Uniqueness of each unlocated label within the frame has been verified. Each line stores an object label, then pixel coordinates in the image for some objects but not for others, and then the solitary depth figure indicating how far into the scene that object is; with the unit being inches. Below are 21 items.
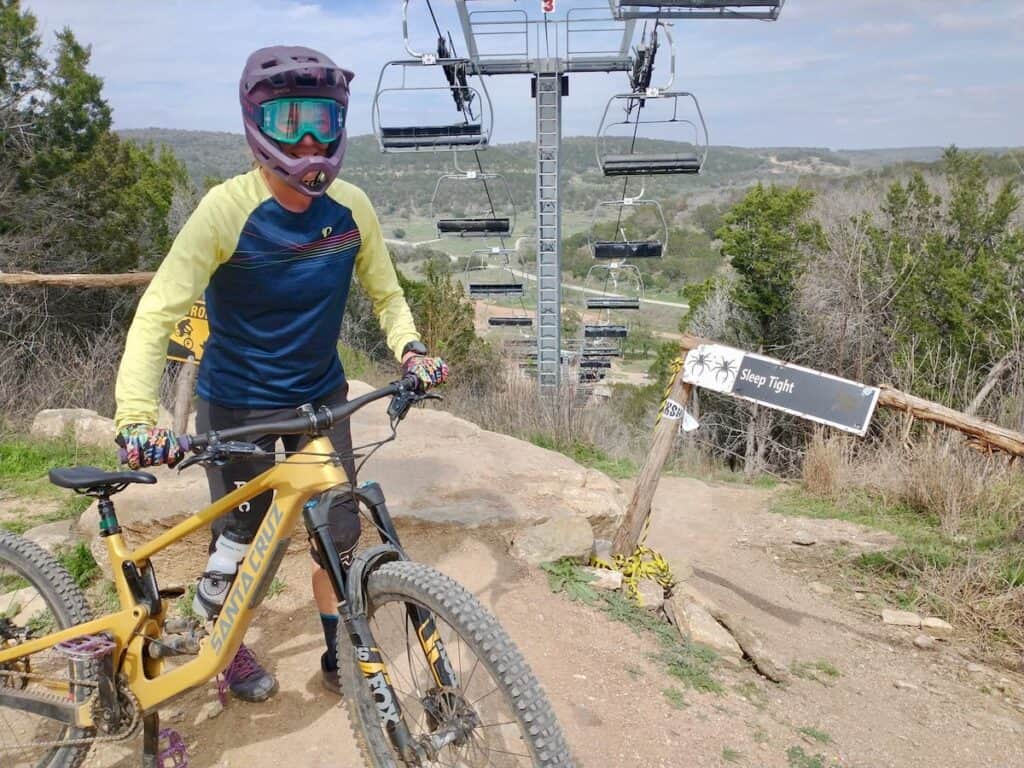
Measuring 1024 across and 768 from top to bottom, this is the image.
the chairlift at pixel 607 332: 633.6
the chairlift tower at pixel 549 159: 631.8
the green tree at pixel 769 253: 737.6
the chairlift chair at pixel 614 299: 588.6
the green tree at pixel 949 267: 569.3
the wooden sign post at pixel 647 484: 167.5
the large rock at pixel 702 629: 138.6
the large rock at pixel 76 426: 230.5
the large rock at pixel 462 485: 148.5
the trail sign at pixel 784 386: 152.8
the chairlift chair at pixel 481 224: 550.9
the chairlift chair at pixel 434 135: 466.9
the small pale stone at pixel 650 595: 148.3
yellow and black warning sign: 159.3
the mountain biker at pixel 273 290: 80.2
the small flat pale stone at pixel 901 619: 170.4
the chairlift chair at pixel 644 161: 455.8
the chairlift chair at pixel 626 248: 540.3
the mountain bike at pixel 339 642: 72.3
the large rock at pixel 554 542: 151.0
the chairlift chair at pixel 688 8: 423.5
